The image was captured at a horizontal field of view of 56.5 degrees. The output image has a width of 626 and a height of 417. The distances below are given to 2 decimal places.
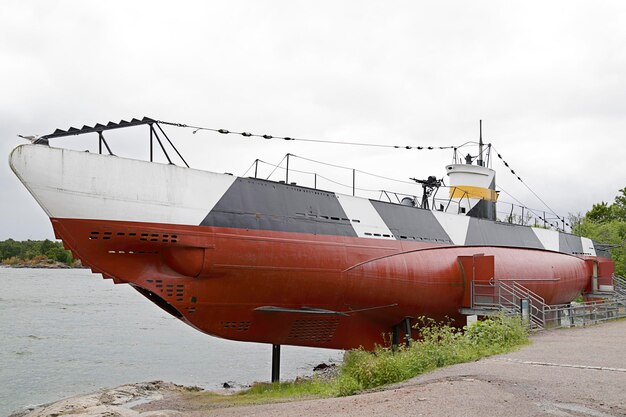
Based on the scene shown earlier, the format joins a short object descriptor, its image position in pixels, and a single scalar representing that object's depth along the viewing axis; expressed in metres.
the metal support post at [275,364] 15.31
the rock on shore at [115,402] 13.16
